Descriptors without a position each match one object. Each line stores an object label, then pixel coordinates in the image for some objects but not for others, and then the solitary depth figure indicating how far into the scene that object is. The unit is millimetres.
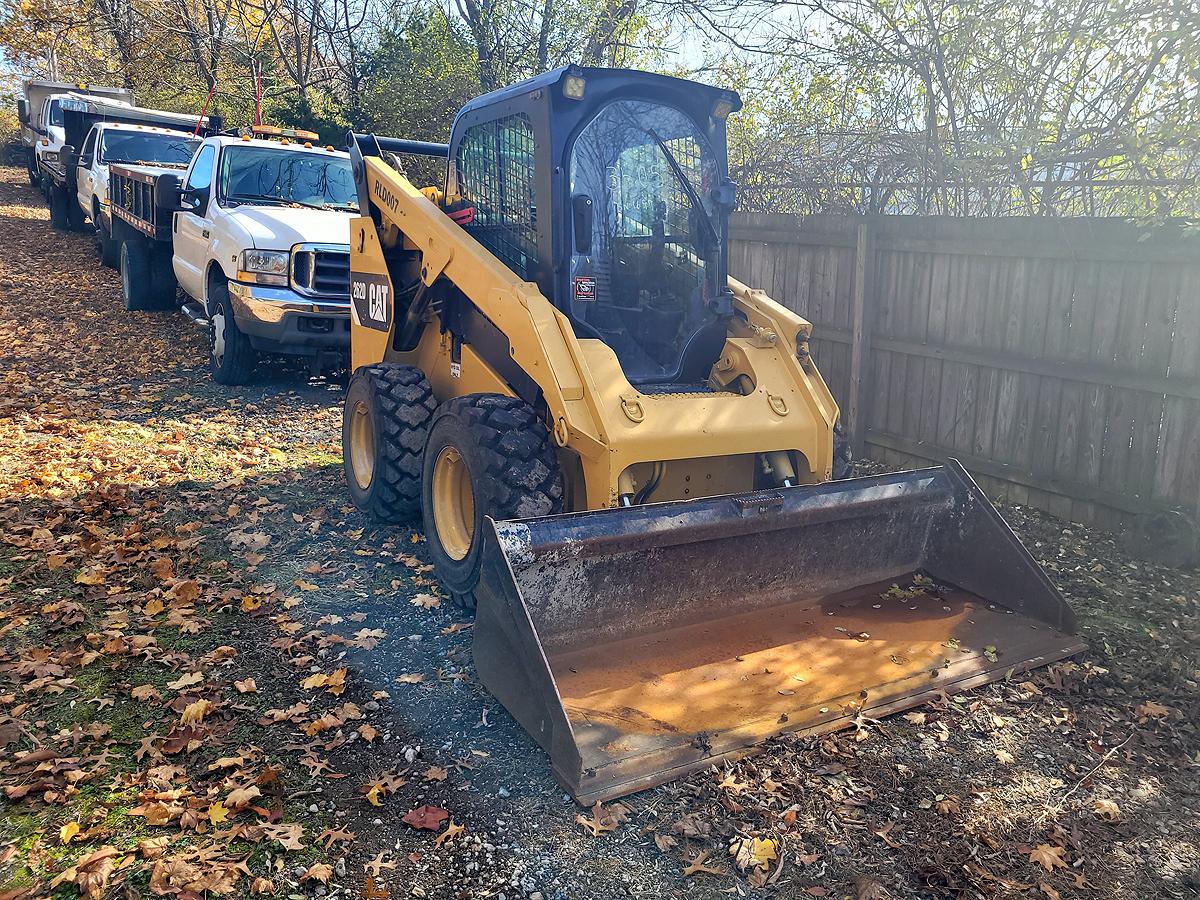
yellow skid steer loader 4164
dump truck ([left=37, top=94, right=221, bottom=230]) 16516
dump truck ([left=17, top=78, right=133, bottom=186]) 20750
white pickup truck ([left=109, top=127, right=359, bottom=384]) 9227
